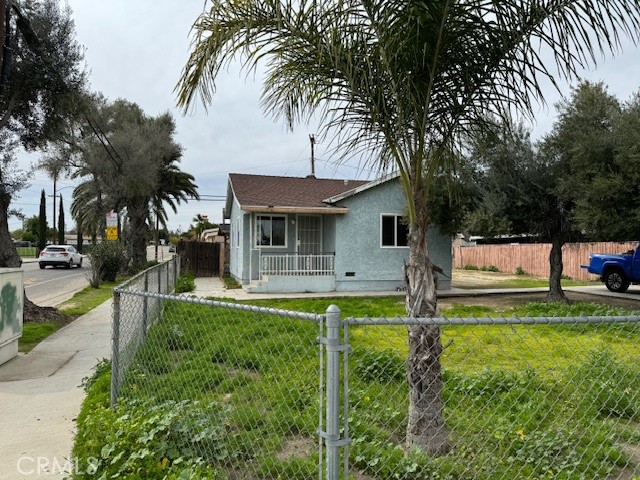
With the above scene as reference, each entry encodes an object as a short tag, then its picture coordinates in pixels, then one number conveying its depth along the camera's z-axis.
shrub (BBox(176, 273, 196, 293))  16.30
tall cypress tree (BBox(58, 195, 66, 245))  60.85
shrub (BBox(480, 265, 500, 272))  30.03
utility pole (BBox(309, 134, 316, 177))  29.14
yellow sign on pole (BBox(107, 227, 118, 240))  17.77
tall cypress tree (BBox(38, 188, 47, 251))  49.88
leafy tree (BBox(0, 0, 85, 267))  10.01
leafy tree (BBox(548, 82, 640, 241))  10.95
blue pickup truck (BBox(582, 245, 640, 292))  16.56
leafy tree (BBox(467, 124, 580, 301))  13.29
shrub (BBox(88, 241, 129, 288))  19.11
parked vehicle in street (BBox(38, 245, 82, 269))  31.39
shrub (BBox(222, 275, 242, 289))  18.66
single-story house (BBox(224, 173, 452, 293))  17.08
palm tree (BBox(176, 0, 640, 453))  3.46
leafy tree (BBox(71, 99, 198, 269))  25.03
